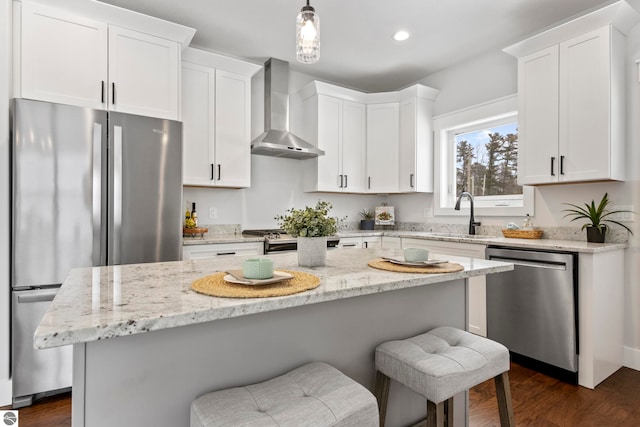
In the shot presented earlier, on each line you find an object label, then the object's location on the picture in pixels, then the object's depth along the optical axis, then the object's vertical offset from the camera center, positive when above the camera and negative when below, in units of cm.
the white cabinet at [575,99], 253 +90
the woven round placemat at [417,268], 145 -23
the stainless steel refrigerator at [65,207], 213 +5
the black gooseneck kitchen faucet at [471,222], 356 -7
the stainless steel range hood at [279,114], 365 +111
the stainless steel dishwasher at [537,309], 240 -69
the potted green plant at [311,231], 153 -7
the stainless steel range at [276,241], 318 -24
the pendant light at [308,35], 162 +84
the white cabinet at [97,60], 231 +111
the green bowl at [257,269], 119 -18
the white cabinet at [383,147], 422 +83
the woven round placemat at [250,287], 104 -23
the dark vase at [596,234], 264 -14
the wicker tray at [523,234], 302 -16
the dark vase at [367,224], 451 -11
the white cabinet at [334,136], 399 +93
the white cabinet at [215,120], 315 +88
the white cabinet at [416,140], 404 +88
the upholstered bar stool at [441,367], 120 -54
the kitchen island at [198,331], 90 -39
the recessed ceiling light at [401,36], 322 +167
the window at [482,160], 349 +61
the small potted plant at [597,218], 264 -2
